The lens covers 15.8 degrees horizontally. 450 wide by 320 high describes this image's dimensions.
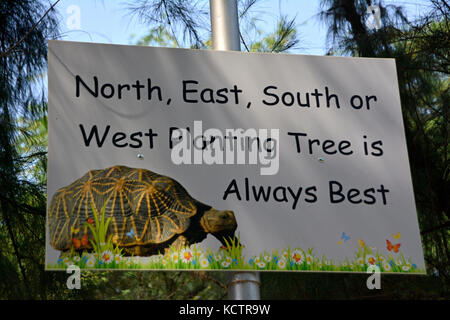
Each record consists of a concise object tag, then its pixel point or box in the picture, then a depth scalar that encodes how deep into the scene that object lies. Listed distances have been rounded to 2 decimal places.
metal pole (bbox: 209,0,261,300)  3.52
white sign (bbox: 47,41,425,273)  3.22
